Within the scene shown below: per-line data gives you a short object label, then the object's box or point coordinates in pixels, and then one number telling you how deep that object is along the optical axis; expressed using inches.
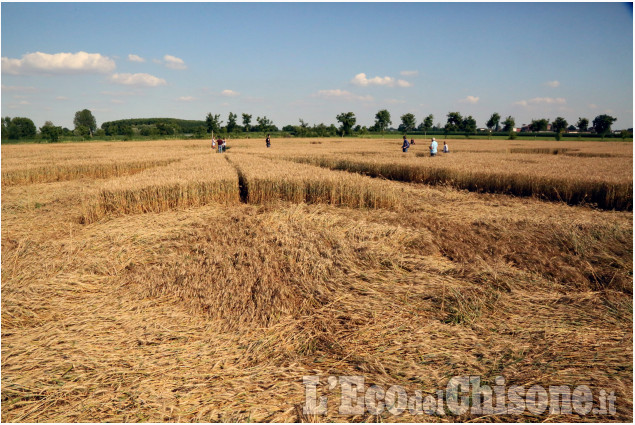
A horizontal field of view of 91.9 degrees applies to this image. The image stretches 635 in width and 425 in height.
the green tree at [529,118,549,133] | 4071.1
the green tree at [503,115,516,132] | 3850.9
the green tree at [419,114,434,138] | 4200.3
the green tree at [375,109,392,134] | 4249.5
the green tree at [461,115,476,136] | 3833.7
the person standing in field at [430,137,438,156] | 845.7
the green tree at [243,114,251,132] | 3341.5
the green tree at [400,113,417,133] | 4335.6
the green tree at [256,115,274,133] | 3459.2
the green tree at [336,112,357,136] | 3489.2
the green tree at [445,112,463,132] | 3909.9
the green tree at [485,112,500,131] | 4070.4
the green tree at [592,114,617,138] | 4092.0
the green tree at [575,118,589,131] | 4335.6
